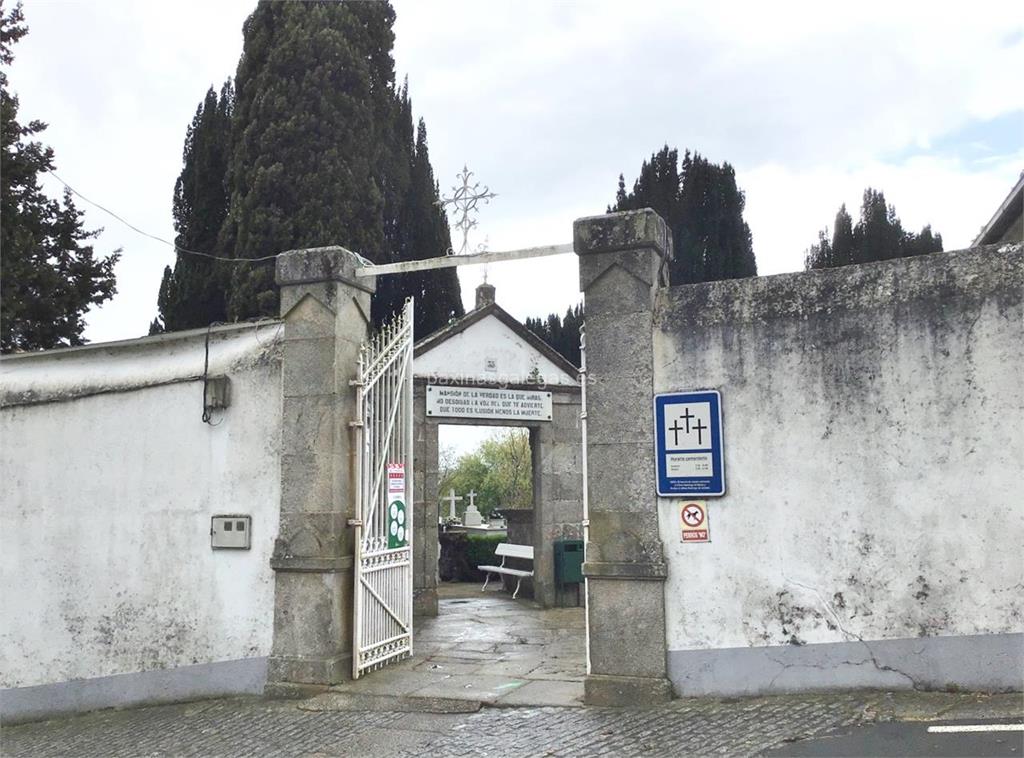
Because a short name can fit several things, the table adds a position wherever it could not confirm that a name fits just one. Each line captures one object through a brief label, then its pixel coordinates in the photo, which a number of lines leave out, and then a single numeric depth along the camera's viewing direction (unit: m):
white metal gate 7.98
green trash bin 13.22
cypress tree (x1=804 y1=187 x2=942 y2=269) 27.98
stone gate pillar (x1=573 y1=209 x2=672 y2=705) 6.80
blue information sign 6.77
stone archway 12.72
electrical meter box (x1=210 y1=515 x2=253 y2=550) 7.88
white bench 14.58
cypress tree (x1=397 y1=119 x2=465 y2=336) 21.33
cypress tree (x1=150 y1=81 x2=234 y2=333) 19.78
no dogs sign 6.76
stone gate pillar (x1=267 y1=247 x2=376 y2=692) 7.61
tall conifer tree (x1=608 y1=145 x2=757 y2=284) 24.38
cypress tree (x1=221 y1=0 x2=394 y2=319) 17.92
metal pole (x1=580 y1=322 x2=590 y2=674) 7.12
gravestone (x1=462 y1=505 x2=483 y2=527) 26.52
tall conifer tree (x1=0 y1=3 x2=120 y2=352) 14.37
